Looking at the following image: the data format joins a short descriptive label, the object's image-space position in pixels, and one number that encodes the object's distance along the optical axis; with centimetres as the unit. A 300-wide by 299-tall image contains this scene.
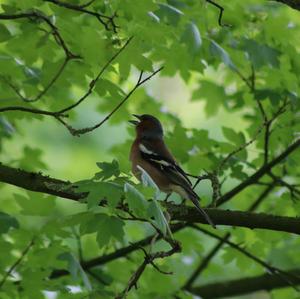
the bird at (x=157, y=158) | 1080
